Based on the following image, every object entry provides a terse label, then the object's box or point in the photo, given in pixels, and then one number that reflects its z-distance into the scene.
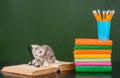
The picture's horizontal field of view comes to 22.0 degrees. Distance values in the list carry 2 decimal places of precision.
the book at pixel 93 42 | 1.72
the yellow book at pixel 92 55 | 1.72
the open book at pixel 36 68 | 1.55
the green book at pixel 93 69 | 1.70
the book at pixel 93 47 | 1.72
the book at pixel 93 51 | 1.72
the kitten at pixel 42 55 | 1.68
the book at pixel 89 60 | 1.71
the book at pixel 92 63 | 1.70
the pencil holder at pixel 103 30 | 1.81
